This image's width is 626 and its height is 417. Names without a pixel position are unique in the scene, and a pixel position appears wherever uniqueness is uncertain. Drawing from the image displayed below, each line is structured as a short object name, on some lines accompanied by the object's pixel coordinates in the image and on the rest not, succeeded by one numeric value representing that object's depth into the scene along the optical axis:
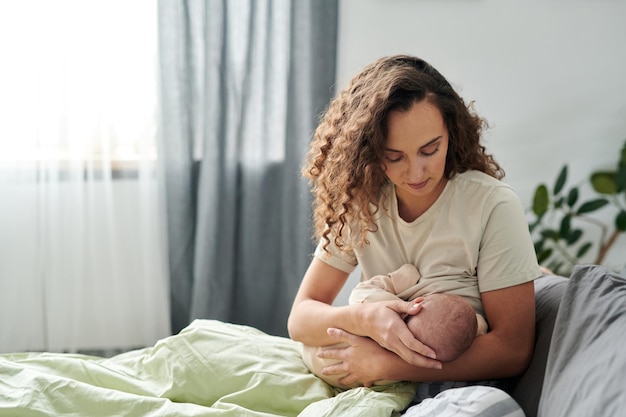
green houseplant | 3.14
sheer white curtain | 2.87
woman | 1.53
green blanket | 1.47
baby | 1.46
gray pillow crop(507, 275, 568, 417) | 1.49
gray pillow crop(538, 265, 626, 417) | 1.16
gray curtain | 2.94
